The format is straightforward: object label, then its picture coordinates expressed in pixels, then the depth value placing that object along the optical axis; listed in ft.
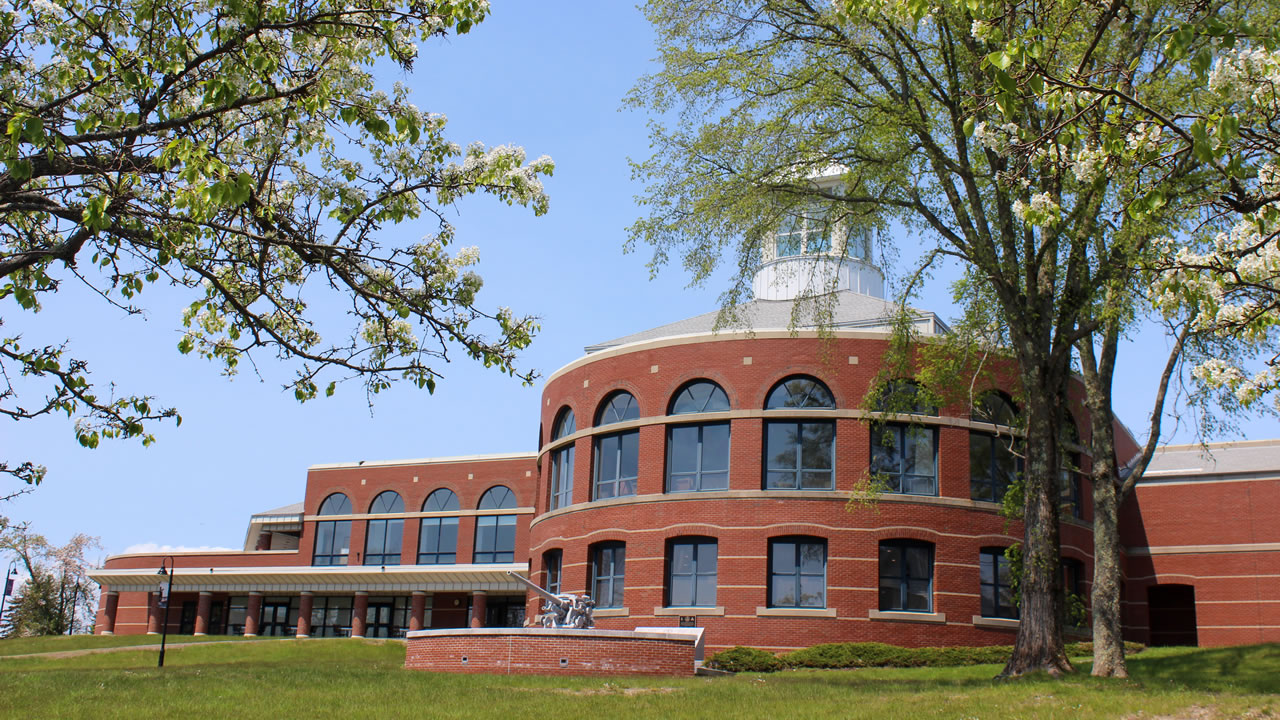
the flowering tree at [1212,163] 26.81
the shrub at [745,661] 90.74
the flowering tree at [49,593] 223.10
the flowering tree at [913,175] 64.39
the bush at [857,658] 89.97
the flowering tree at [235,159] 28.94
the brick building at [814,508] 98.84
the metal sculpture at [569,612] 83.76
